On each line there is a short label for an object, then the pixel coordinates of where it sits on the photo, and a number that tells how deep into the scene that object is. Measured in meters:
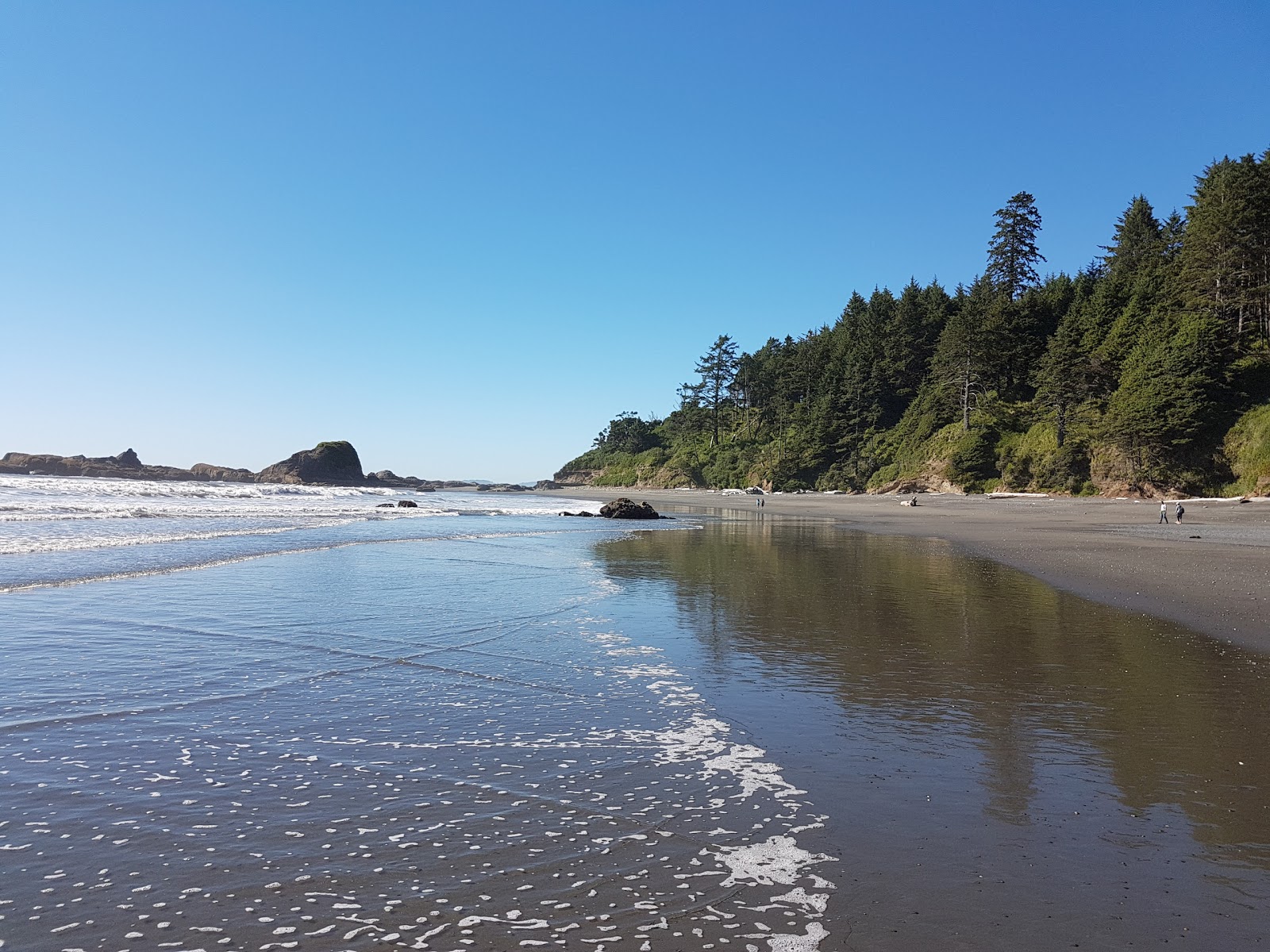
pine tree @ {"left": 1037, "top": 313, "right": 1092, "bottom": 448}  58.25
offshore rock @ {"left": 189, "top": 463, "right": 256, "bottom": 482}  124.88
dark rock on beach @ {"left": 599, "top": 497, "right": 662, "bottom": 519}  46.88
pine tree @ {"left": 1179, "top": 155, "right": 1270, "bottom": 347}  52.59
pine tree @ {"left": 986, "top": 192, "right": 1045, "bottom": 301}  89.69
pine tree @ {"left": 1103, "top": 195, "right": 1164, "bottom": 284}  78.44
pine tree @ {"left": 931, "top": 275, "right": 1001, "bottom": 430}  73.75
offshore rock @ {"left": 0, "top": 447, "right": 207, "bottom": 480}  98.44
